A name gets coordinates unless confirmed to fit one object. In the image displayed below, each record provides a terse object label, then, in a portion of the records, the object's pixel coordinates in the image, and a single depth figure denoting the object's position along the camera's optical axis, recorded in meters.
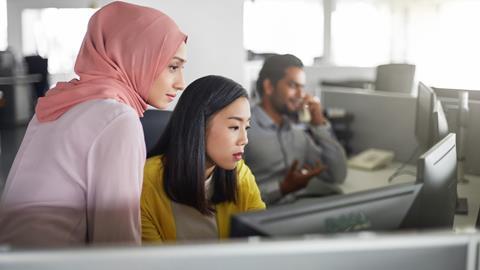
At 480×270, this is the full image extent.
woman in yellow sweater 1.00
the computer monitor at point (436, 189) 0.89
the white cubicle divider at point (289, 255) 0.54
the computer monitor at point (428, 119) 1.29
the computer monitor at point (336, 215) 0.69
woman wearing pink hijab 0.89
